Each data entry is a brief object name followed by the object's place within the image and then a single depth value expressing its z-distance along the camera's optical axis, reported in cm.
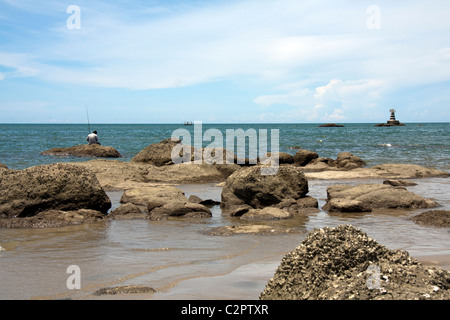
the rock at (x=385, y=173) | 1933
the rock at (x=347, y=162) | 2353
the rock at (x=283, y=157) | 2455
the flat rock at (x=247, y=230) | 896
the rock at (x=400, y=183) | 1620
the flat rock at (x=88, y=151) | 3017
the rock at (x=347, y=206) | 1162
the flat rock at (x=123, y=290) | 528
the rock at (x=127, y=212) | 1088
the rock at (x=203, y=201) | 1268
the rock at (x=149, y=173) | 1695
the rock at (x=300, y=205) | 1177
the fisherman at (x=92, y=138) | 3146
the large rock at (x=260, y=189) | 1250
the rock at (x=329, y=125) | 12508
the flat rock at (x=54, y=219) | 979
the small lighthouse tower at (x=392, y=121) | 9624
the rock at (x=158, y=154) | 2094
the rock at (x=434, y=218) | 972
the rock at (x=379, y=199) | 1173
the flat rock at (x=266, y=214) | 1067
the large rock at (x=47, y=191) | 1070
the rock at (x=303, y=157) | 2484
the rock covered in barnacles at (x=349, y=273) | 390
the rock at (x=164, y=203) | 1098
